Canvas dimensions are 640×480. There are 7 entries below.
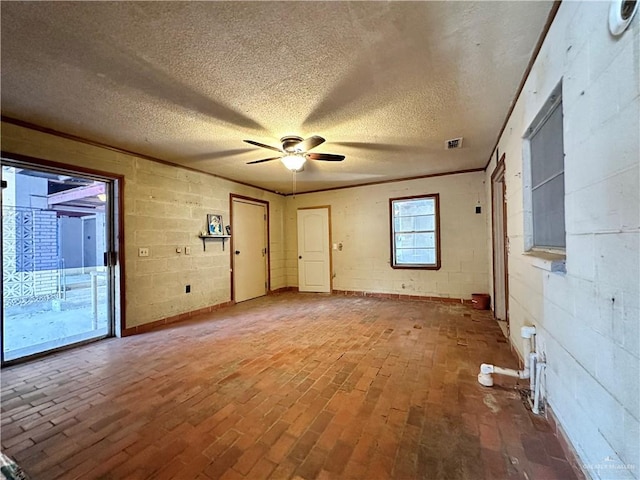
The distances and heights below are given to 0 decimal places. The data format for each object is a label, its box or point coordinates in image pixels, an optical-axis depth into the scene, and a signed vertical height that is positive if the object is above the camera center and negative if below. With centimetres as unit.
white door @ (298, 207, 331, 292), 614 -26
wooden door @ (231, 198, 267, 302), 526 -16
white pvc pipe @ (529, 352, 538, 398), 184 -94
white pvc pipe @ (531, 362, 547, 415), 174 -101
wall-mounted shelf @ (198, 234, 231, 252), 456 +8
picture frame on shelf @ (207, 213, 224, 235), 465 +31
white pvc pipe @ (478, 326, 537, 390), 190 -101
